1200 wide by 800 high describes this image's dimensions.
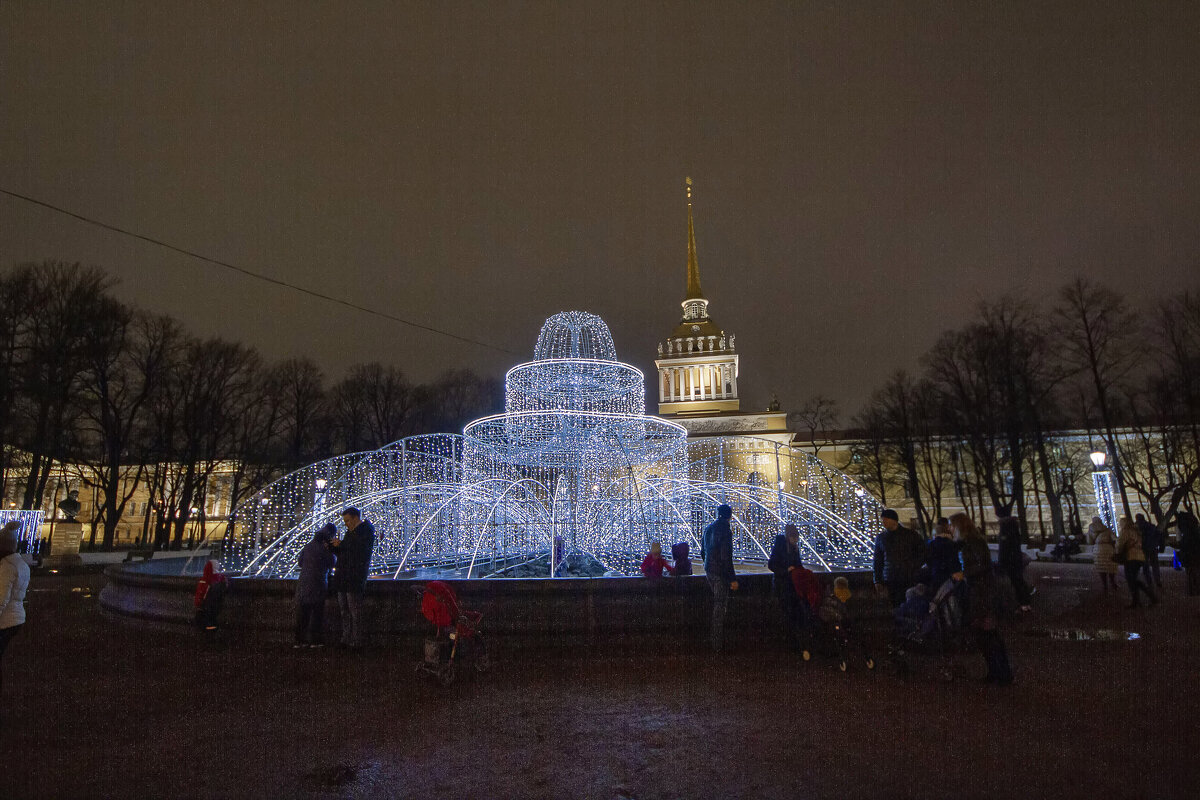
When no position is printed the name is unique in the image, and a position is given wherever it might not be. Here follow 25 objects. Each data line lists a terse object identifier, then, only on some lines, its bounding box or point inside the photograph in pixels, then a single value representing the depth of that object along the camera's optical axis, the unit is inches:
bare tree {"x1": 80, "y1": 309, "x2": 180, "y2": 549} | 1088.8
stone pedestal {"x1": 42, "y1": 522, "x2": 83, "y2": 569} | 916.6
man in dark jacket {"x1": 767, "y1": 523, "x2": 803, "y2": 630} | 282.7
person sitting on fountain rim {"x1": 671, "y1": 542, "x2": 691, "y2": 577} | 365.7
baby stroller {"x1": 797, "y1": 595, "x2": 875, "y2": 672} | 261.6
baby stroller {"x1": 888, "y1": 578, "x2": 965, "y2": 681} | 250.4
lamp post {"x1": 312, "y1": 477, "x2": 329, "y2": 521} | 647.2
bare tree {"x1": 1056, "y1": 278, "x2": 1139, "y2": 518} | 1043.9
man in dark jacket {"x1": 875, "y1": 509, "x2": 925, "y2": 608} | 272.4
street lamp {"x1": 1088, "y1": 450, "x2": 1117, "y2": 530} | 792.3
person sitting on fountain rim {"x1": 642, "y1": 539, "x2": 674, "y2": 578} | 339.6
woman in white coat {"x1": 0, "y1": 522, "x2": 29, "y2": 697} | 196.2
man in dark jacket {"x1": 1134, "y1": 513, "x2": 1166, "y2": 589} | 493.7
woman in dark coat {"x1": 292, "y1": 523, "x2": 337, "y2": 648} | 296.4
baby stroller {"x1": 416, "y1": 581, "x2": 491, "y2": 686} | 250.8
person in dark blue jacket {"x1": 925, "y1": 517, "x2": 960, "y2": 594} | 264.4
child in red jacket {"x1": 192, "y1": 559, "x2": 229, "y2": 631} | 316.5
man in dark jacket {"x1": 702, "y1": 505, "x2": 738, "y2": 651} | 279.1
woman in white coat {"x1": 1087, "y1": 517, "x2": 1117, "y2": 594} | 475.2
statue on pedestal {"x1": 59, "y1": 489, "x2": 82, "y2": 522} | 949.0
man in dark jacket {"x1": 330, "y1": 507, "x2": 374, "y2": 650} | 286.5
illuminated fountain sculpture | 482.3
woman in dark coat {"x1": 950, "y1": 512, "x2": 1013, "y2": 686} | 230.2
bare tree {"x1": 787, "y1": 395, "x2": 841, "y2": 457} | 2058.3
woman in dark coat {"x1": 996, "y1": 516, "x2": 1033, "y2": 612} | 395.5
